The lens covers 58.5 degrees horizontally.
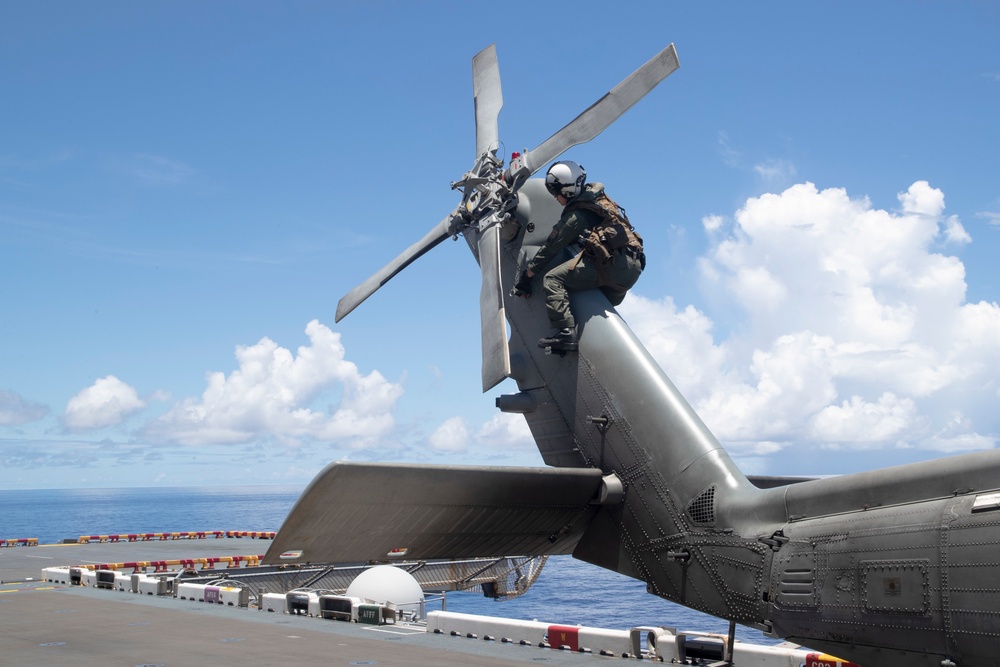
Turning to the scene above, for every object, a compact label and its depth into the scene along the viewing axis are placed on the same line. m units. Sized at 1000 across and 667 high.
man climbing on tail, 10.73
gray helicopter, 7.09
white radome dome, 16.95
